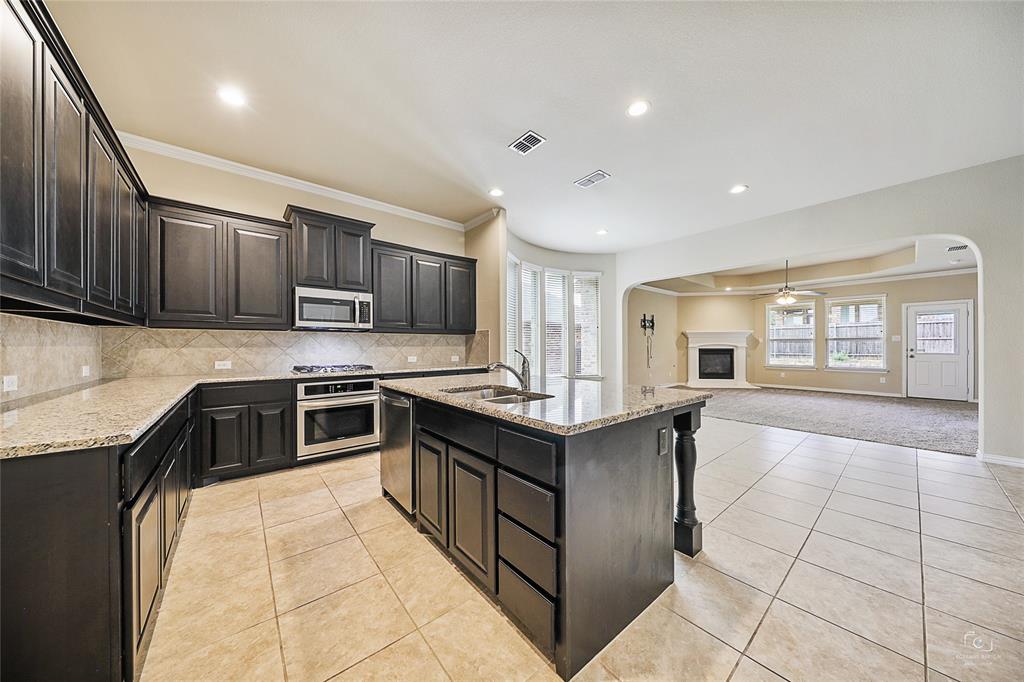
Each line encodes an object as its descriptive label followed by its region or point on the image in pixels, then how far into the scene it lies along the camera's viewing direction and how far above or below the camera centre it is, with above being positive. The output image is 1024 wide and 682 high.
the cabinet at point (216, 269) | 2.97 +0.65
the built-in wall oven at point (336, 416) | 3.31 -0.72
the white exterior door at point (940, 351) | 7.27 -0.24
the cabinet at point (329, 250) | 3.50 +0.93
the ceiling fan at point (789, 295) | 7.54 +0.97
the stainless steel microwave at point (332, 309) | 3.52 +0.33
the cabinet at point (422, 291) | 4.17 +0.62
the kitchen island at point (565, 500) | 1.31 -0.69
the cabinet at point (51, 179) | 1.21 +0.69
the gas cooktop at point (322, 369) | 3.51 -0.28
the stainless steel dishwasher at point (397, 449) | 2.30 -0.73
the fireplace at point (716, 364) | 9.90 -0.66
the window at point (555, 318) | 5.88 +0.40
